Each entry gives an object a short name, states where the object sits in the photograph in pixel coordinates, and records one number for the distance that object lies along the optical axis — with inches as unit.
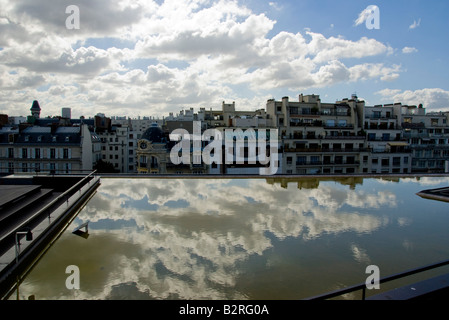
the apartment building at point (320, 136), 1834.4
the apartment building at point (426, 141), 2135.8
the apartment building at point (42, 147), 1798.7
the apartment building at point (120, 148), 2474.2
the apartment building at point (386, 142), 1967.3
